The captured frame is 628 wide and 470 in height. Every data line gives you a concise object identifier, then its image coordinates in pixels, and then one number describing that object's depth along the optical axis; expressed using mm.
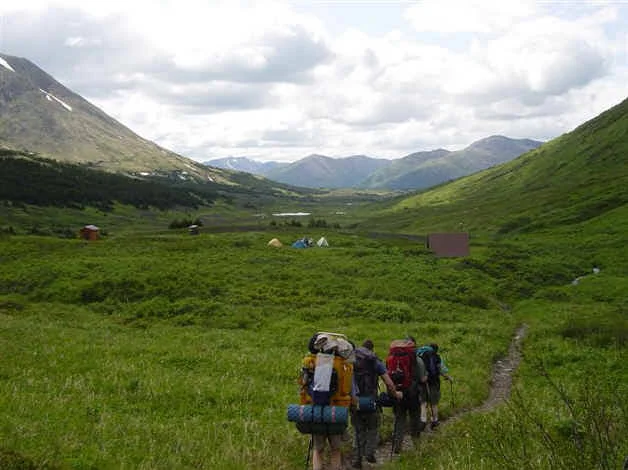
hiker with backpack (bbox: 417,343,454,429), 16578
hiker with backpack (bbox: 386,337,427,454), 14094
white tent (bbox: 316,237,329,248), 75912
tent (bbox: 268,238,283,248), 72738
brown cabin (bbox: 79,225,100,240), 86500
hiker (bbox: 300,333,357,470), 10531
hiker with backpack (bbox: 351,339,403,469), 12516
